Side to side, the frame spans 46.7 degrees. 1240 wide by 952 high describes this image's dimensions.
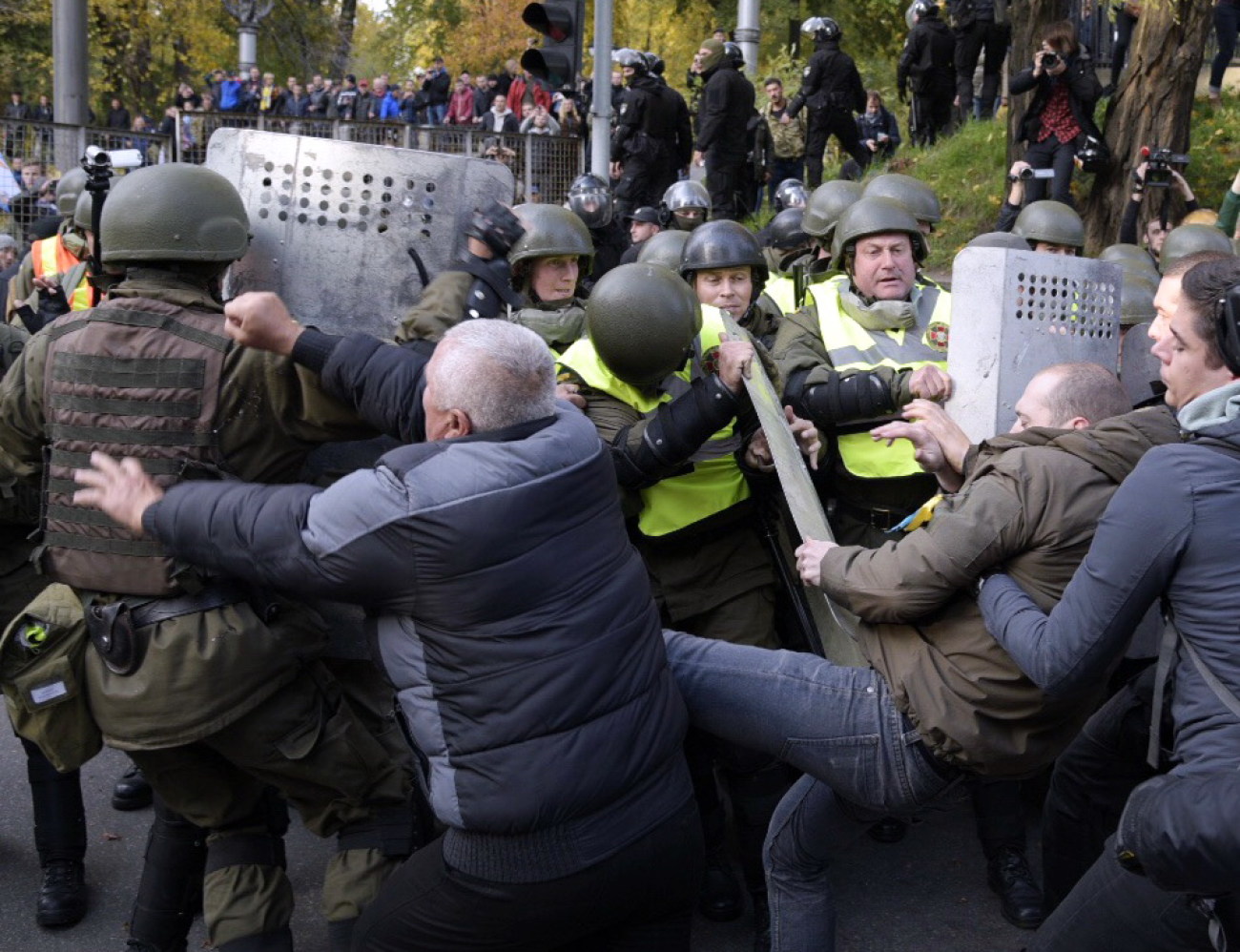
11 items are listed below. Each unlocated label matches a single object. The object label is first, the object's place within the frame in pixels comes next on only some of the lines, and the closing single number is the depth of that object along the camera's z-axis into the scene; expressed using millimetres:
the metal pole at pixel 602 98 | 10656
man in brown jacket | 2957
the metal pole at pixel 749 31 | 16531
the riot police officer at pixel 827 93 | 14039
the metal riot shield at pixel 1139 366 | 4777
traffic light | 8648
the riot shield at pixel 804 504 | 3598
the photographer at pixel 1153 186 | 8844
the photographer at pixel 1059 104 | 10336
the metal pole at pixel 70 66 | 11805
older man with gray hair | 2727
